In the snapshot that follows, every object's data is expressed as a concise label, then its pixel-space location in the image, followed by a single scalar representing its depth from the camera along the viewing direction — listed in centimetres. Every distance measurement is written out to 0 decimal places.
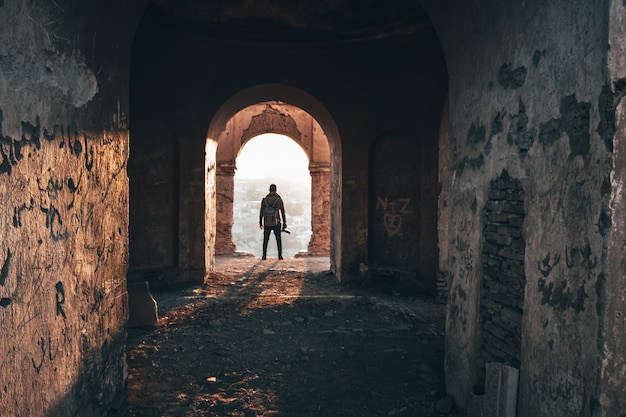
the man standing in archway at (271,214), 968
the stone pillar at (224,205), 1220
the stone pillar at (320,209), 1240
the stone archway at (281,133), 1252
